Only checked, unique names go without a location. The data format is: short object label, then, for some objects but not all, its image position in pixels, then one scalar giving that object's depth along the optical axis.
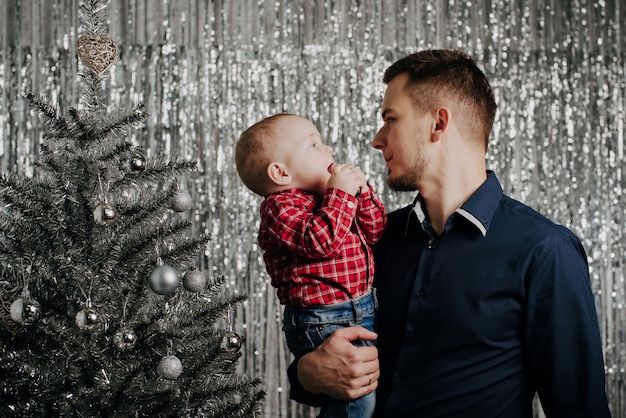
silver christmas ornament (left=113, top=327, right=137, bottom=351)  1.38
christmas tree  1.41
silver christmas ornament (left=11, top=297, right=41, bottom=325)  1.32
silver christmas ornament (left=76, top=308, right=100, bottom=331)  1.32
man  1.31
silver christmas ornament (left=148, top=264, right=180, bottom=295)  1.38
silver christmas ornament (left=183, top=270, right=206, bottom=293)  1.55
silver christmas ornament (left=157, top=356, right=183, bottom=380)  1.41
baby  1.43
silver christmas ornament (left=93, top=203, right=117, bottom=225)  1.35
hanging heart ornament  1.48
